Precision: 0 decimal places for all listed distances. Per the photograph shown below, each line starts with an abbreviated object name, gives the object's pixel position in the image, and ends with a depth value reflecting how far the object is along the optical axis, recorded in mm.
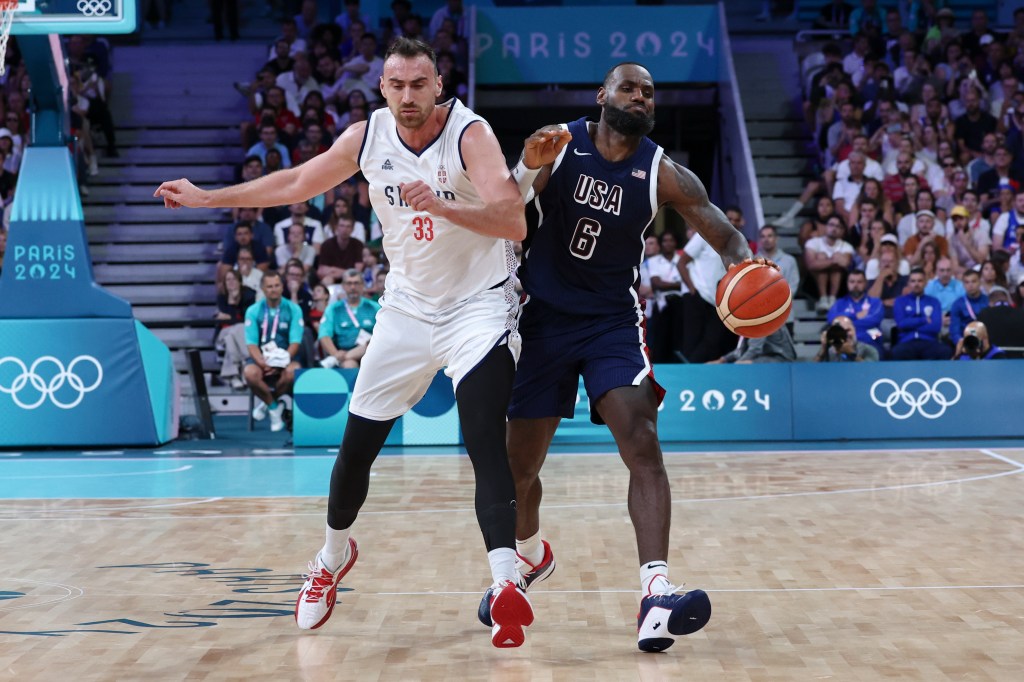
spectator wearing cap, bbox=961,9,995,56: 17828
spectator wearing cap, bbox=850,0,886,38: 18156
